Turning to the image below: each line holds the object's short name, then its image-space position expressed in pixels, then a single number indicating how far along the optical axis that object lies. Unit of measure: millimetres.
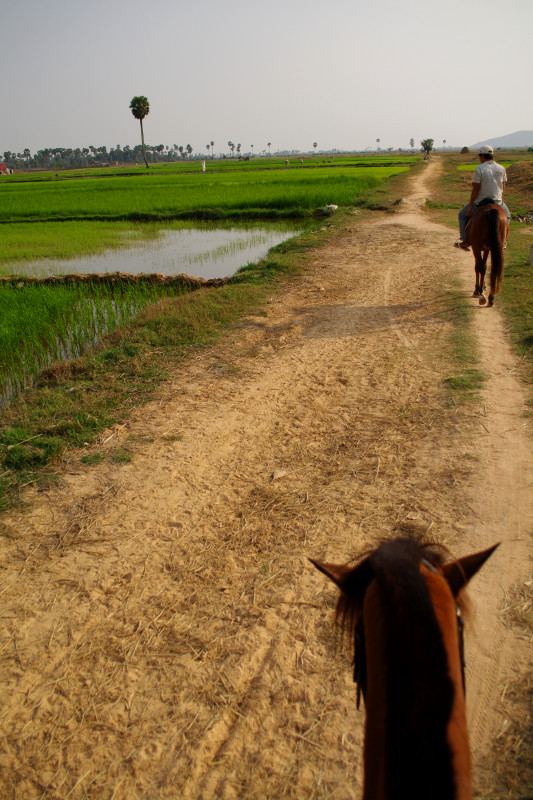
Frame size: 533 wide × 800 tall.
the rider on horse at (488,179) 5680
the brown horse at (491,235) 5668
